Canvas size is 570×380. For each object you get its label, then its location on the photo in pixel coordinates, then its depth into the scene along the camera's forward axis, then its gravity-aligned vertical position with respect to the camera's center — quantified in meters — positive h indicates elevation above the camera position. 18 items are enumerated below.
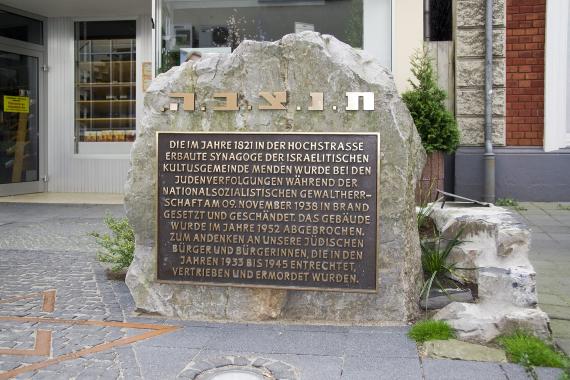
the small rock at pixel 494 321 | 4.06 -1.08
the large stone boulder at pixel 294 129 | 4.49 +0.11
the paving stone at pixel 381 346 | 3.94 -1.24
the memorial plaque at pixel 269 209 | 4.53 -0.39
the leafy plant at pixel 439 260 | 5.03 -0.84
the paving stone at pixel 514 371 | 3.57 -1.26
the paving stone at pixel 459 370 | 3.57 -1.26
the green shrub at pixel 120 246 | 5.77 -0.83
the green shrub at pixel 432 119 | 8.92 +0.60
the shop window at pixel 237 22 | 10.39 +2.36
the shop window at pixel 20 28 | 12.88 +2.80
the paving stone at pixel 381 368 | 3.60 -1.27
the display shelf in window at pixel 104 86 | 13.54 +1.61
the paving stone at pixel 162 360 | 3.64 -1.26
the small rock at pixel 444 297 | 4.75 -1.09
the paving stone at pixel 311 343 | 4.00 -1.25
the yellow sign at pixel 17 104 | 13.22 +1.18
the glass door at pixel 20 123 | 13.16 +0.76
